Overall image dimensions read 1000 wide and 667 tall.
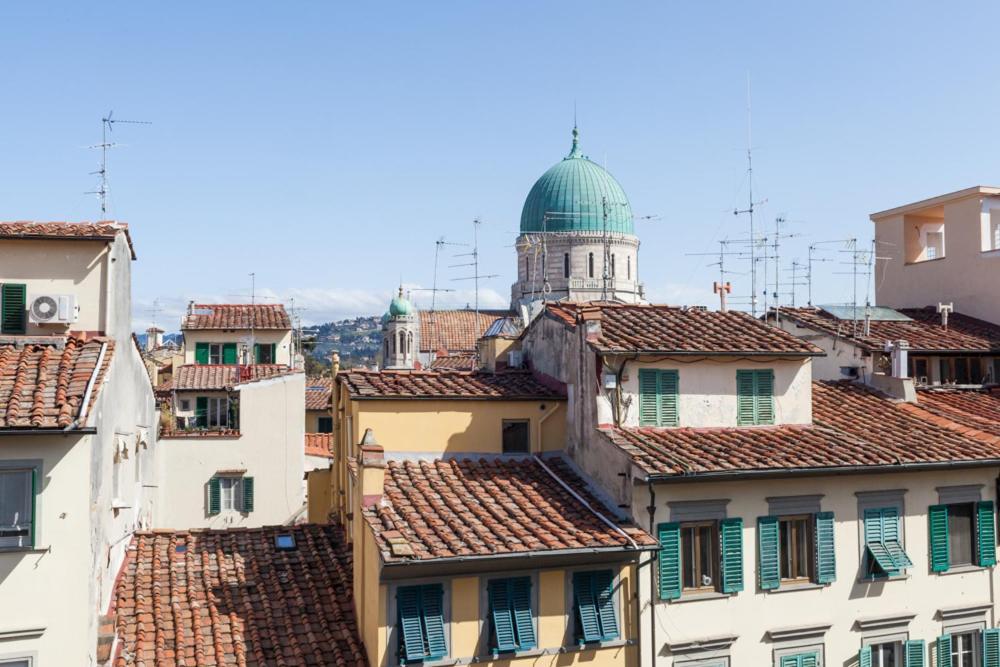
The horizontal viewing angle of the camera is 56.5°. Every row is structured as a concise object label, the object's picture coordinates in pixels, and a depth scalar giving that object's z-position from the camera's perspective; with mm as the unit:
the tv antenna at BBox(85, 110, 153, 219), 19500
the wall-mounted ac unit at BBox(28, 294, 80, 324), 15695
